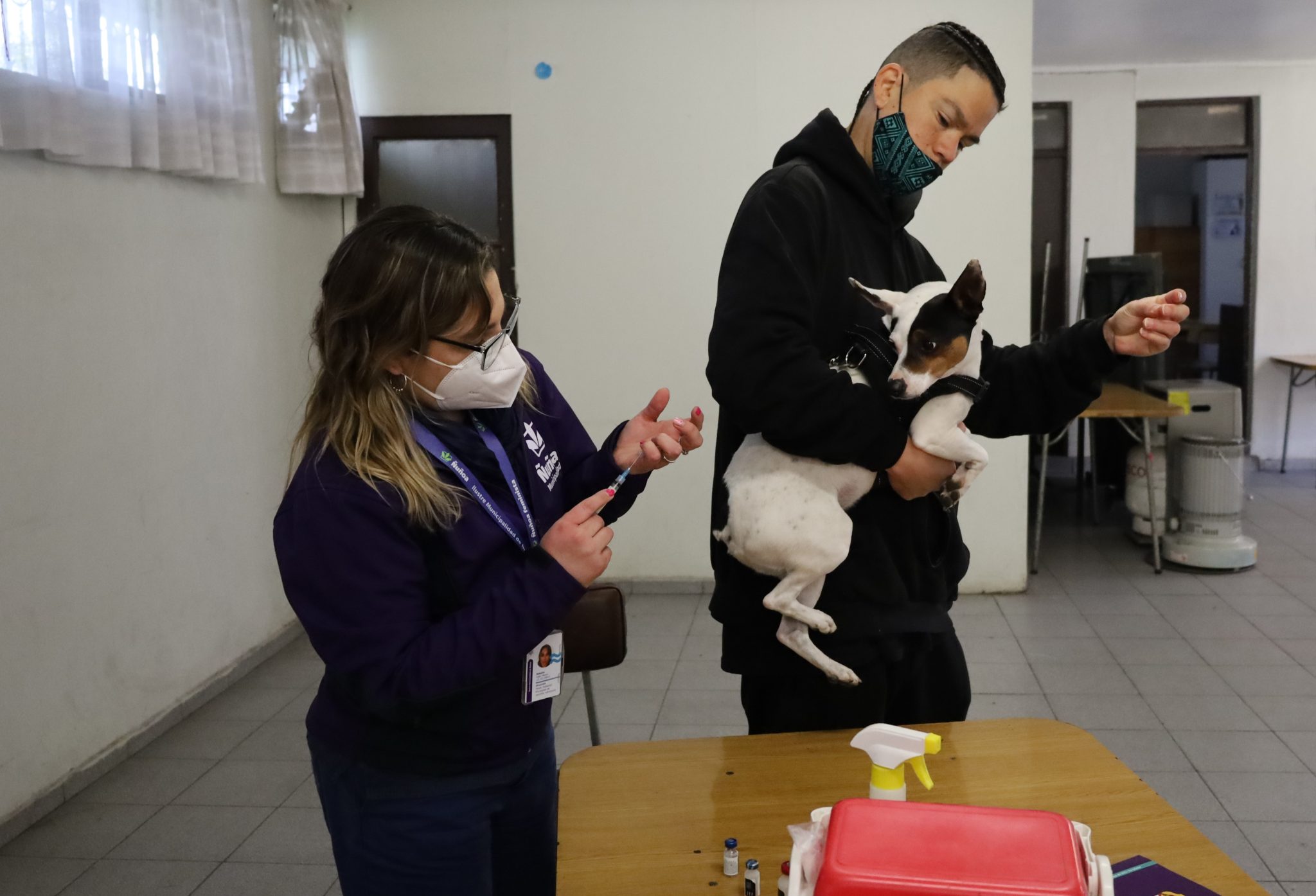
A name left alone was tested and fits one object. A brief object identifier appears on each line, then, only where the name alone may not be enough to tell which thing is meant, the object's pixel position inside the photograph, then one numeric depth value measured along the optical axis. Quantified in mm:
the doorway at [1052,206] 7609
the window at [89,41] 2705
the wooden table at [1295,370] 7199
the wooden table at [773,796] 1150
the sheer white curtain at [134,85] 2730
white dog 1354
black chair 1978
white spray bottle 1114
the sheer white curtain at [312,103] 4223
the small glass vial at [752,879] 1089
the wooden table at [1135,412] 4949
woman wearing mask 1200
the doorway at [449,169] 4785
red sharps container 821
